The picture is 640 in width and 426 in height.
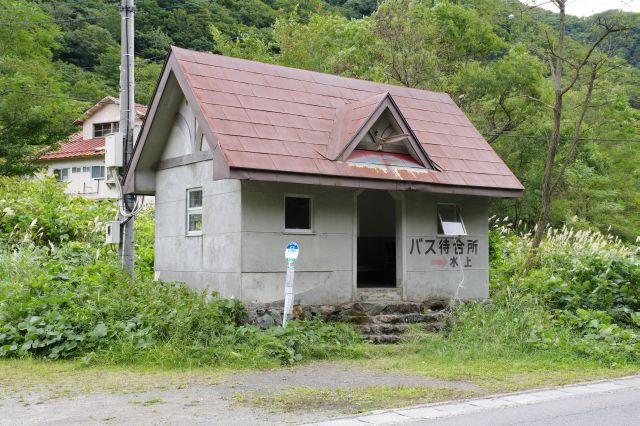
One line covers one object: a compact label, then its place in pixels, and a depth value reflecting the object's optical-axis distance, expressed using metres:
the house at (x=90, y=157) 42.06
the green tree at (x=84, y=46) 48.86
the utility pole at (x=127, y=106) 13.83
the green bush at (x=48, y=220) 19.27
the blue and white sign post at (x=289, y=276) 11.97
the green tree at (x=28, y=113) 27.23
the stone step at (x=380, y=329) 13.45
